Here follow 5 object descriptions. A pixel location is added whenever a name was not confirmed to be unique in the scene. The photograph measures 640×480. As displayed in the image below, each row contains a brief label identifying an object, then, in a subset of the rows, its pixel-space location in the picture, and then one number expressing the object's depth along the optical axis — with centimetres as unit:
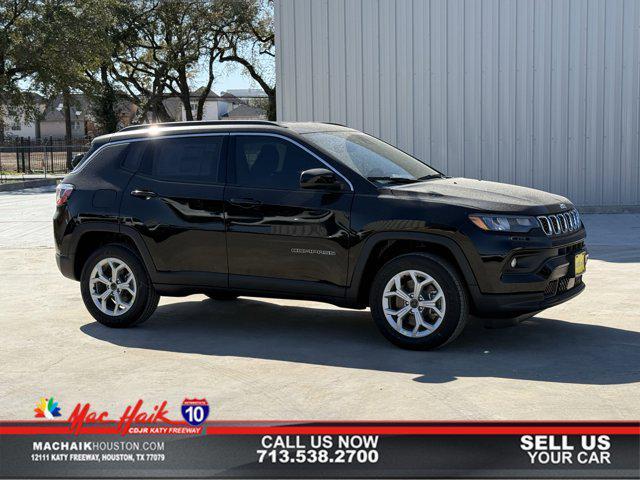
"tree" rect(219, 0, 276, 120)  4128
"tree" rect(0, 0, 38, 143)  3369
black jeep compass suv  684
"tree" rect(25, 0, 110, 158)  3378
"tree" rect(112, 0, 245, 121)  4119
